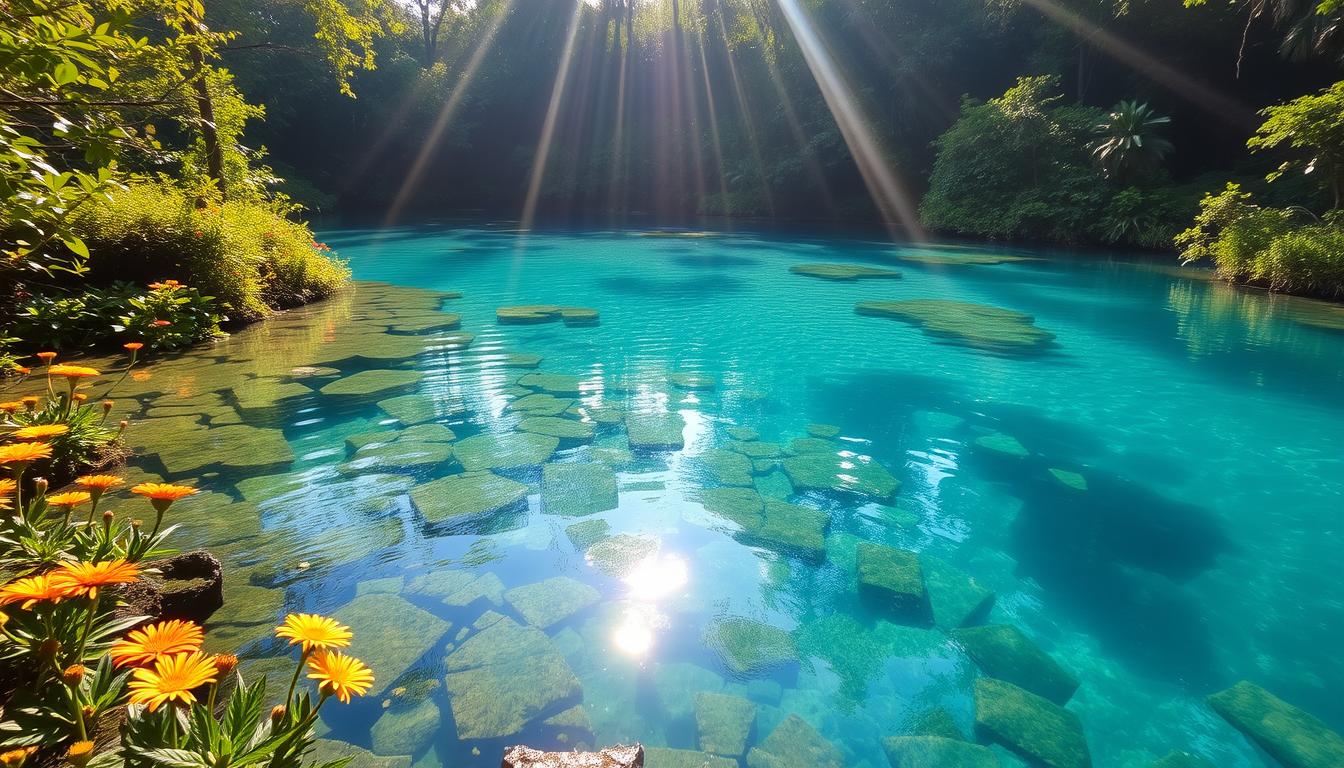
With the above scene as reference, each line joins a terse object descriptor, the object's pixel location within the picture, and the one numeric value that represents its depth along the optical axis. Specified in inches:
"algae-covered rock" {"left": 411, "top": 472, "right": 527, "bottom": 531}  139.0
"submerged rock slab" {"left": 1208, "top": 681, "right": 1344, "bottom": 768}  89.9
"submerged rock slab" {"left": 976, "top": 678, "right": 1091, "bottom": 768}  88.7
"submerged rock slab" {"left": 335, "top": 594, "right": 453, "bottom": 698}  94.4
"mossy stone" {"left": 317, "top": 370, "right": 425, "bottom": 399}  215.6
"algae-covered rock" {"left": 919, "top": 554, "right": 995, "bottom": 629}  117.4
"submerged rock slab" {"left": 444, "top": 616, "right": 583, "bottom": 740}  87.2
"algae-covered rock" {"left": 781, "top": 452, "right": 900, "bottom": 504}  162.9
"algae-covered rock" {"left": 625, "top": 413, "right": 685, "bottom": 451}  187.3
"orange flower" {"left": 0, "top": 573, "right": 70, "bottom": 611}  45.9
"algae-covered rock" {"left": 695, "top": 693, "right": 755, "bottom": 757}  85.6
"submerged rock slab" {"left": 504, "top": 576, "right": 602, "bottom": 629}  110.1
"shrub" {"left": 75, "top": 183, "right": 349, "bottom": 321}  241.9
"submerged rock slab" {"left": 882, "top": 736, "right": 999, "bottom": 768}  86.0
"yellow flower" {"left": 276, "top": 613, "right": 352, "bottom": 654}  45.8
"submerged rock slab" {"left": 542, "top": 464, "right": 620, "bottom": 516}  148.5
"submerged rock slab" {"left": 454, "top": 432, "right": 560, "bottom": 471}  167.8
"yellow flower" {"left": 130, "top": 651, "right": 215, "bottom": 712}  43.0
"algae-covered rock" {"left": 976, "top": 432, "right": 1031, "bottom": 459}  192.1
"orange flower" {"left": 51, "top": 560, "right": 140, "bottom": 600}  47.3
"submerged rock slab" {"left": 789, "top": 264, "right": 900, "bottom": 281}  525.3
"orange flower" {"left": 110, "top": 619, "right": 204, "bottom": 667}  46.6
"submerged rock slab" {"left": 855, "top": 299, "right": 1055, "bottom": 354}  322.7
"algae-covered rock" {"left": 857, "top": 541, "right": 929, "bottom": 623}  118.6
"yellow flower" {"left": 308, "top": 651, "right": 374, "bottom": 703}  45.4
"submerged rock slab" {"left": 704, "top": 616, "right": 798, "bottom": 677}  102.7
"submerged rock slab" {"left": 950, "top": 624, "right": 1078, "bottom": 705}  102.0
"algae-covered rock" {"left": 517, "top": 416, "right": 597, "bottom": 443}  190.1
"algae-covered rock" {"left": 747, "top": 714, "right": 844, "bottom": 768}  84.2
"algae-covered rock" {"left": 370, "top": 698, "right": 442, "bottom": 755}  81.7
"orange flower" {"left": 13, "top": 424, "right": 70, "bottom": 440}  72.6
